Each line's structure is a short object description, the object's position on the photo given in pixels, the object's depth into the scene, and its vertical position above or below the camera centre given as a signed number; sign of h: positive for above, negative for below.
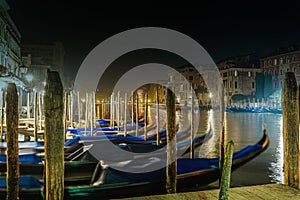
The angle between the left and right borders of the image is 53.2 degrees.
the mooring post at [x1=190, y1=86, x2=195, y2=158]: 6.27 -0.79
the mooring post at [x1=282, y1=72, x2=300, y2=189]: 3.49 -0.31
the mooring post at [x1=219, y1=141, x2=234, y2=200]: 1.99 -0.47
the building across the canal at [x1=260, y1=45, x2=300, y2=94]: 35.59 +5.02
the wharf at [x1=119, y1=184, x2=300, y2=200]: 3.05 -0.95
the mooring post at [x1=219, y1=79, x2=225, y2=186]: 4.91 -0.35
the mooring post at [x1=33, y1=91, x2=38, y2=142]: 7.36 -0.42
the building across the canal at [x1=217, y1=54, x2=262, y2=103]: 41.56 +3.45
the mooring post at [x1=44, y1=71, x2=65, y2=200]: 2.53 -0.26
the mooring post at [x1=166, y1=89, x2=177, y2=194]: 3.54 -0.51
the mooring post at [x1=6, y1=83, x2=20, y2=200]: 2.99 -0.47
